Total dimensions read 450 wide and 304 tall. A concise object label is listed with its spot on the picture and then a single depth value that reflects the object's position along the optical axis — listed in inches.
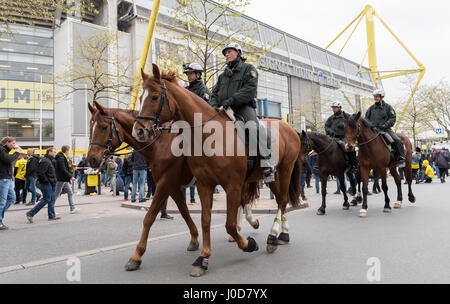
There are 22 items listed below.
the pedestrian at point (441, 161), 733.3
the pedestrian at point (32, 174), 517.0
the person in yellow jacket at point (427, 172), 714.8
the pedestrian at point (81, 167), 677.0
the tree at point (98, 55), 920.3
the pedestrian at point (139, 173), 469.1
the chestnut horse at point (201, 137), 157.6
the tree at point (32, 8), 367.9
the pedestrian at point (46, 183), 345.4
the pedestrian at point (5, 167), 306.7
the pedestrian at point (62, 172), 379.2
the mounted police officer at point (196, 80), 237.5
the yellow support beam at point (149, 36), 579.8
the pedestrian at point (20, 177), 547.8
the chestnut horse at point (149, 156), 184.9
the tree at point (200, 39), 559.5
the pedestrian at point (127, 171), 554.7
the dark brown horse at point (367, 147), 319.3
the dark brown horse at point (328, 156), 359.9
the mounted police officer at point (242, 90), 181.9
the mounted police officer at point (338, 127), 370.3
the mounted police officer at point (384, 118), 352.5
